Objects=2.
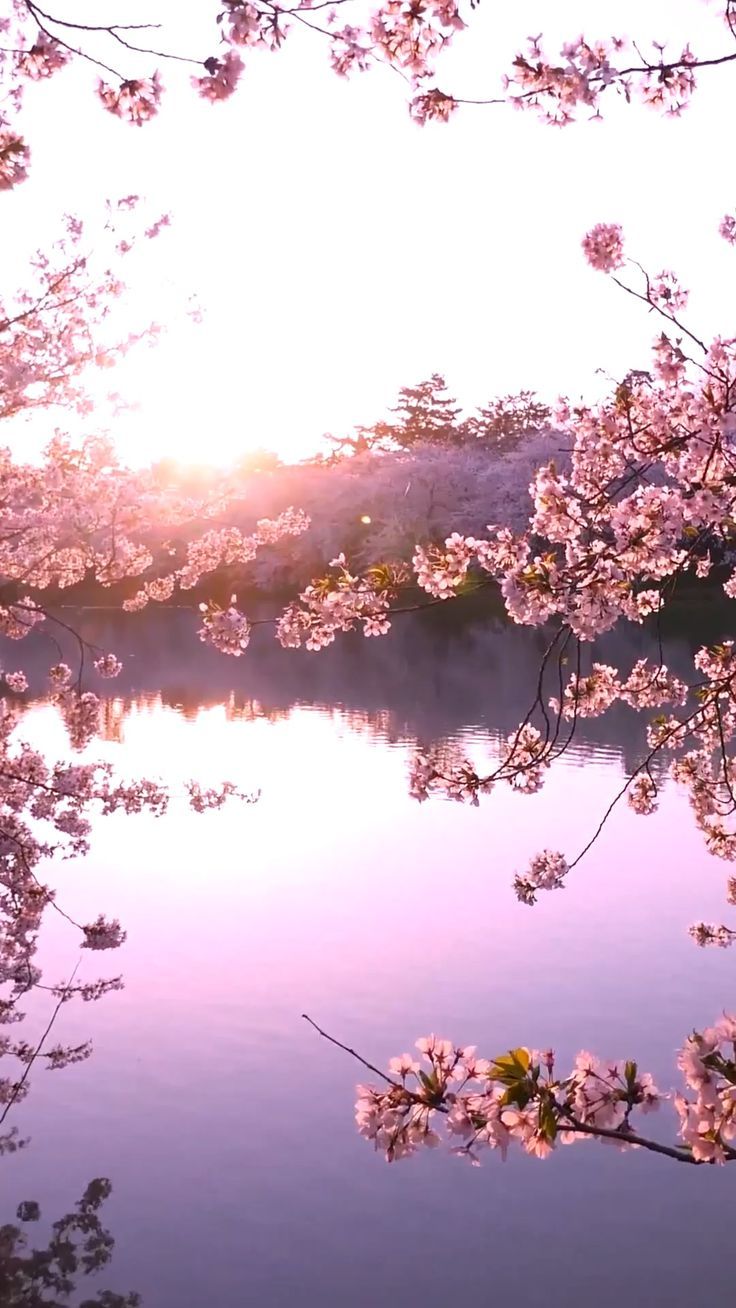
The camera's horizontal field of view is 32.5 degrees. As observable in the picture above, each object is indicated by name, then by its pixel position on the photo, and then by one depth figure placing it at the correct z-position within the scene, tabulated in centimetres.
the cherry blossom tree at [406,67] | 495
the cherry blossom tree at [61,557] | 930
